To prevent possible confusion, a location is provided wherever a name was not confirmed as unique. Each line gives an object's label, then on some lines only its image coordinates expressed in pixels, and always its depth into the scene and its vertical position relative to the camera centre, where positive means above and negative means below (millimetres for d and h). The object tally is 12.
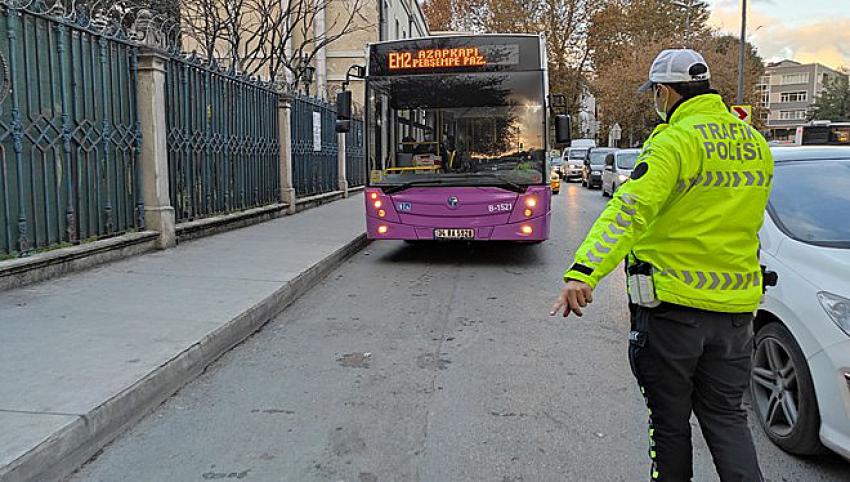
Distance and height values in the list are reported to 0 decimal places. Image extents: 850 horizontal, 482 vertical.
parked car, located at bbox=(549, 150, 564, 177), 39844 +183
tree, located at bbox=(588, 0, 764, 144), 42844 +8135
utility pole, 27469 +4962
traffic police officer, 2555 -380
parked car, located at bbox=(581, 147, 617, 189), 29727 +111
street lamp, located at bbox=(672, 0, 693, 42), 43984 +11886
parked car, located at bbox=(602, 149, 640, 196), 21344 +13
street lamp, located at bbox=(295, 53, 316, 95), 19891 +2999
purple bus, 9359 +439
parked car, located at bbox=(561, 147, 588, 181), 38394 +280
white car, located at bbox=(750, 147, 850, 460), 3330 -792
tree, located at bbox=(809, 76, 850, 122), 63500 +6059
